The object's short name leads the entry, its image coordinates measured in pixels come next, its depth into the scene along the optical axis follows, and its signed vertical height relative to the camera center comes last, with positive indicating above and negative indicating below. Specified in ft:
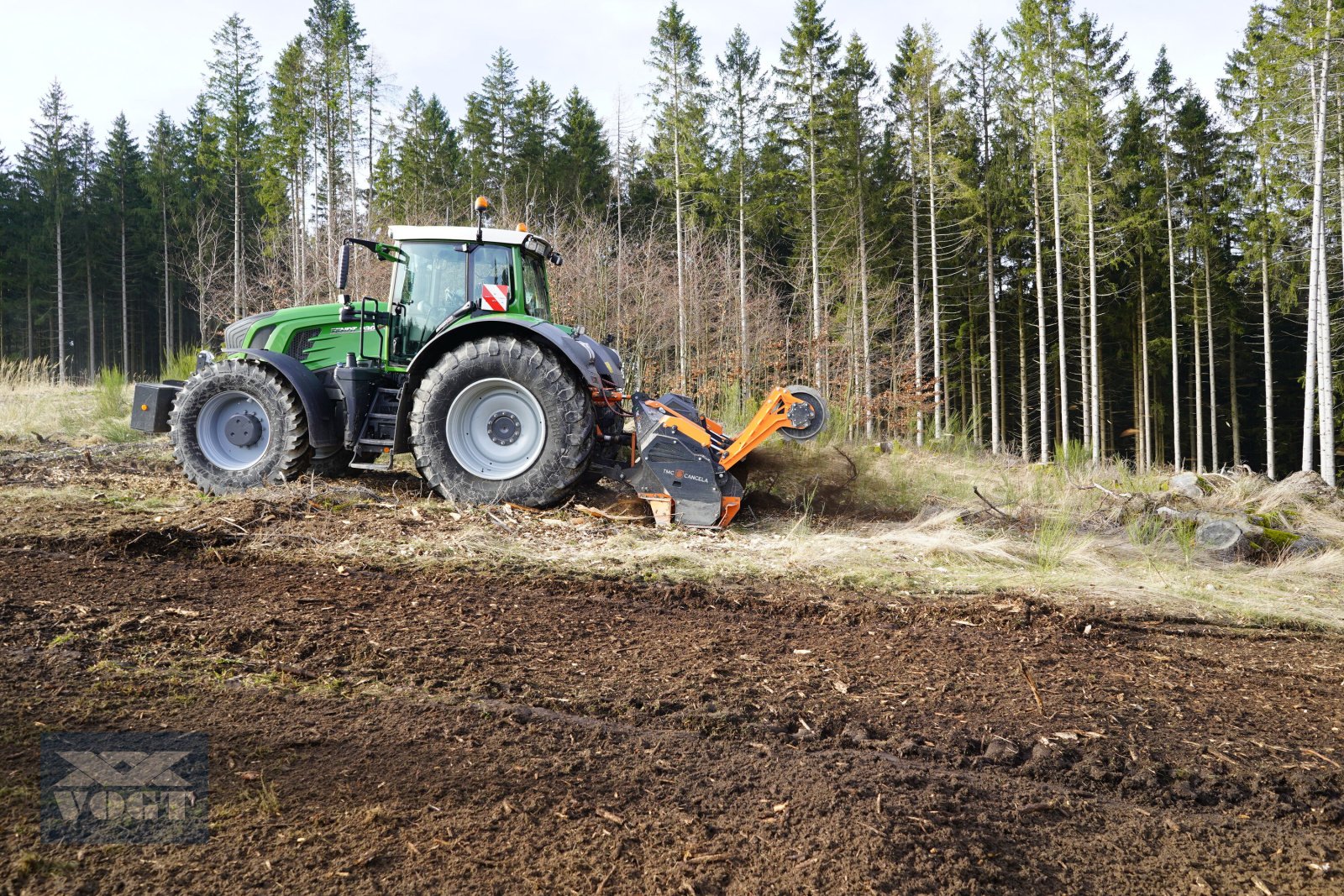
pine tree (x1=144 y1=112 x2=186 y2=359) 118.52 +42.42
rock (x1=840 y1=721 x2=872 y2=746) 8.37 -2.97
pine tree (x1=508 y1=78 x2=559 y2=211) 103.24 +41.01
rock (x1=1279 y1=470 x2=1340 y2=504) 28.43 -1.65
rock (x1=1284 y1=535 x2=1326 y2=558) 20.35 -2.67
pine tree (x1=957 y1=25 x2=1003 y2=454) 84.12 +36.36
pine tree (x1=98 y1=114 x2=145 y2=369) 121.80 +42.14
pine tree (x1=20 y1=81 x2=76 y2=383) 119.44 +45.62
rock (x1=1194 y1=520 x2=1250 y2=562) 19.76 -2.39
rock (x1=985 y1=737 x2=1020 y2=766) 8.09 -3.08
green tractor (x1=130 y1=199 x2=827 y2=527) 20.67 +1.50
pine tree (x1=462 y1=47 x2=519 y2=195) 104.78 +43.48
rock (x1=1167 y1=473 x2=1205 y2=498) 27.35 -1.46
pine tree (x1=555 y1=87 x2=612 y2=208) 106.52 +40.69
